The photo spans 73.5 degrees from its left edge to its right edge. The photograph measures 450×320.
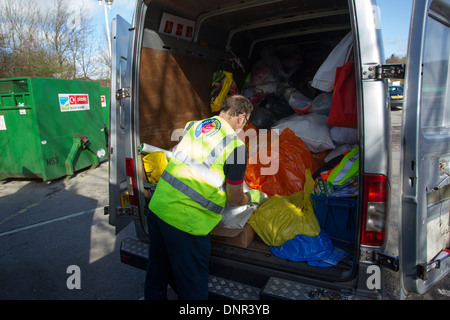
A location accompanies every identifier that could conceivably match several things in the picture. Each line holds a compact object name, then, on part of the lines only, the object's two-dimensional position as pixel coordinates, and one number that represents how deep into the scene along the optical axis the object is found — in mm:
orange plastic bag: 3047
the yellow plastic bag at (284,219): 2199
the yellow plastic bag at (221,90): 3570
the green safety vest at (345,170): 2305
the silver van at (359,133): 1534
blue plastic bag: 1992
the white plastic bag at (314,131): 3314
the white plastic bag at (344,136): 3222
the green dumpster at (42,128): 5723
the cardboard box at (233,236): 2174
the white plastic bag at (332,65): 2330
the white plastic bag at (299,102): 3768
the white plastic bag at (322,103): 3596
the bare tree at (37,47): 13445
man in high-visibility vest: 1809
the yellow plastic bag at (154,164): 2587
